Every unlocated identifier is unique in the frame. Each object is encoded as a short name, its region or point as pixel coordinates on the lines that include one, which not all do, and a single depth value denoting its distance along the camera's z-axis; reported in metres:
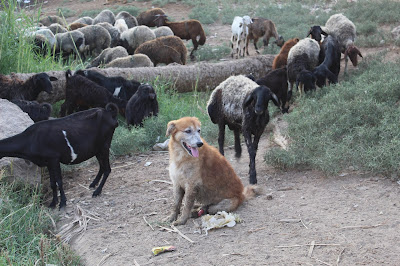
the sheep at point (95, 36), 16.47
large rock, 6.98
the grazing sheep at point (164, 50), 15.06
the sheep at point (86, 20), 19.87
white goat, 17.03
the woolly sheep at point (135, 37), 17.11
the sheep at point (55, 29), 16.82
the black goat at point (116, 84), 10.24
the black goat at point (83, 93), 9.58
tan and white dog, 5.71
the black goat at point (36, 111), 8.18
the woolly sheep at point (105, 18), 20.66
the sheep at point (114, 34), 17.35
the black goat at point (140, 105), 9.42
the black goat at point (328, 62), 10.47
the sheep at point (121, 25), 19.00
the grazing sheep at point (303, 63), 10.29
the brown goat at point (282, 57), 12.02
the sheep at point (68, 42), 15.27
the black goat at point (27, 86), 9.33
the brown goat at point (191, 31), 17.91
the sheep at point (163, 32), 17.78
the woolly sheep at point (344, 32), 11.78
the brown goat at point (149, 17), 20.81
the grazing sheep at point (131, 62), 13.16
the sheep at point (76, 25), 18.11
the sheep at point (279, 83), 10.02
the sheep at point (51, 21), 19.67
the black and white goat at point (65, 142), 6.45
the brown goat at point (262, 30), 17.47
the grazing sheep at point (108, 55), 14.50
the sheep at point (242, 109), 6.87
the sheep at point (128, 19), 20.86
